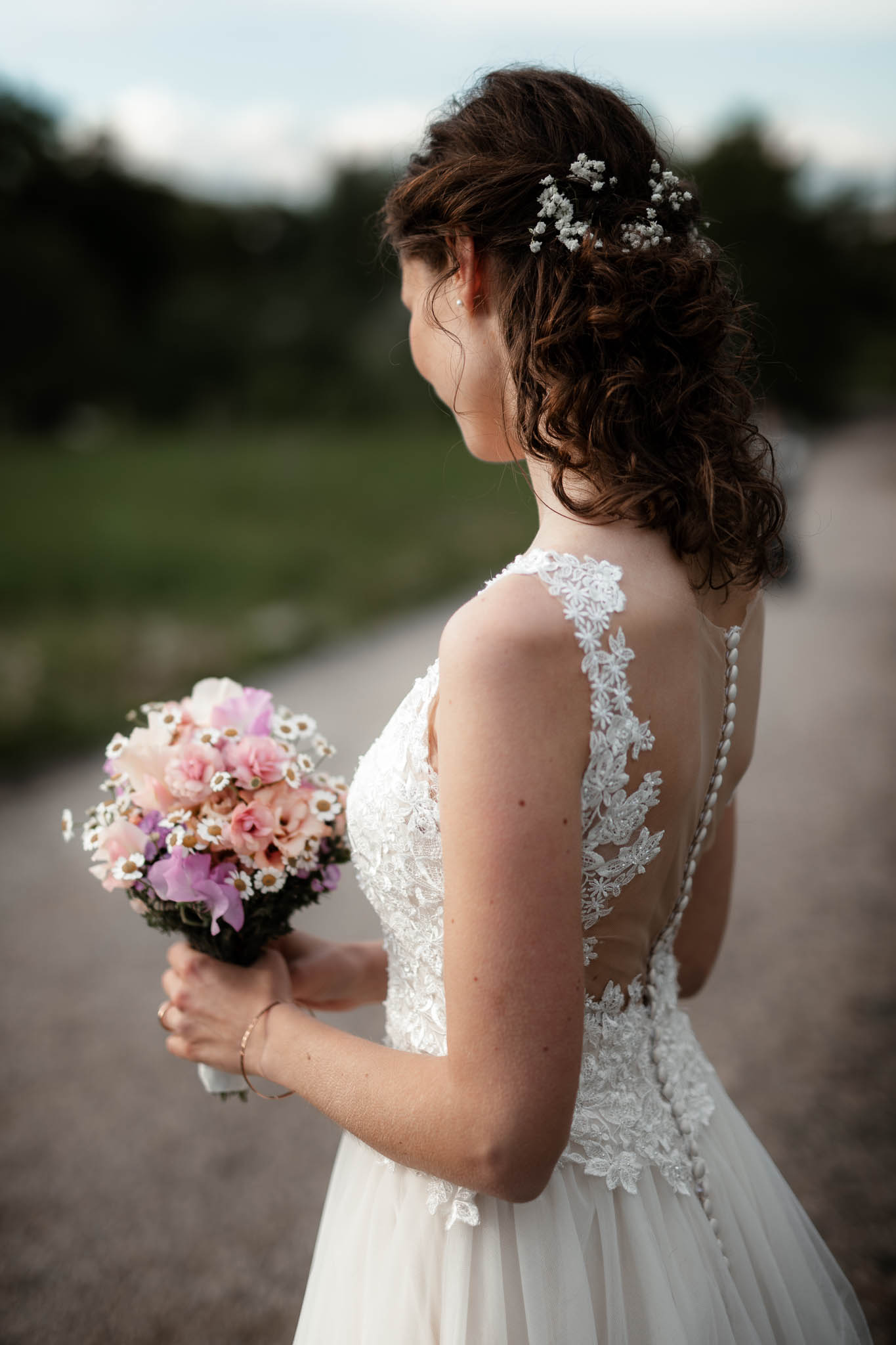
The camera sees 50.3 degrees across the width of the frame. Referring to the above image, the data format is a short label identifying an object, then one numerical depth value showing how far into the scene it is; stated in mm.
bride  1133
